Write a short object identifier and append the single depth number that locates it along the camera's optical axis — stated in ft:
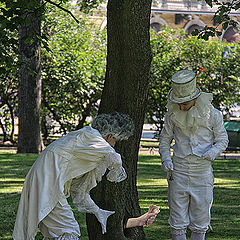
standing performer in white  34.26
